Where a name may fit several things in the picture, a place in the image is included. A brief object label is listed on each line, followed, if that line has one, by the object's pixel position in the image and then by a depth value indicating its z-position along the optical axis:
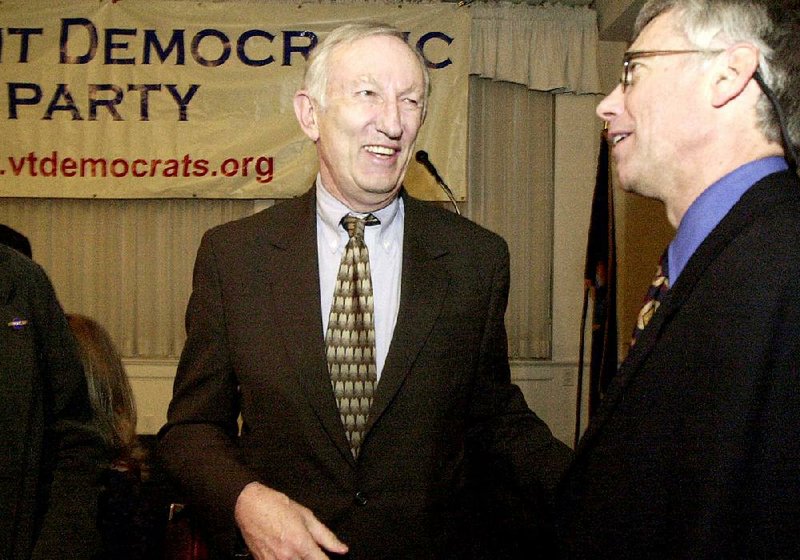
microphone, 2.58
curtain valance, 4.78
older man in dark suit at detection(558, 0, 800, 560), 0.73
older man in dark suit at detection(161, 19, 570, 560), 1.27
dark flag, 3.62
